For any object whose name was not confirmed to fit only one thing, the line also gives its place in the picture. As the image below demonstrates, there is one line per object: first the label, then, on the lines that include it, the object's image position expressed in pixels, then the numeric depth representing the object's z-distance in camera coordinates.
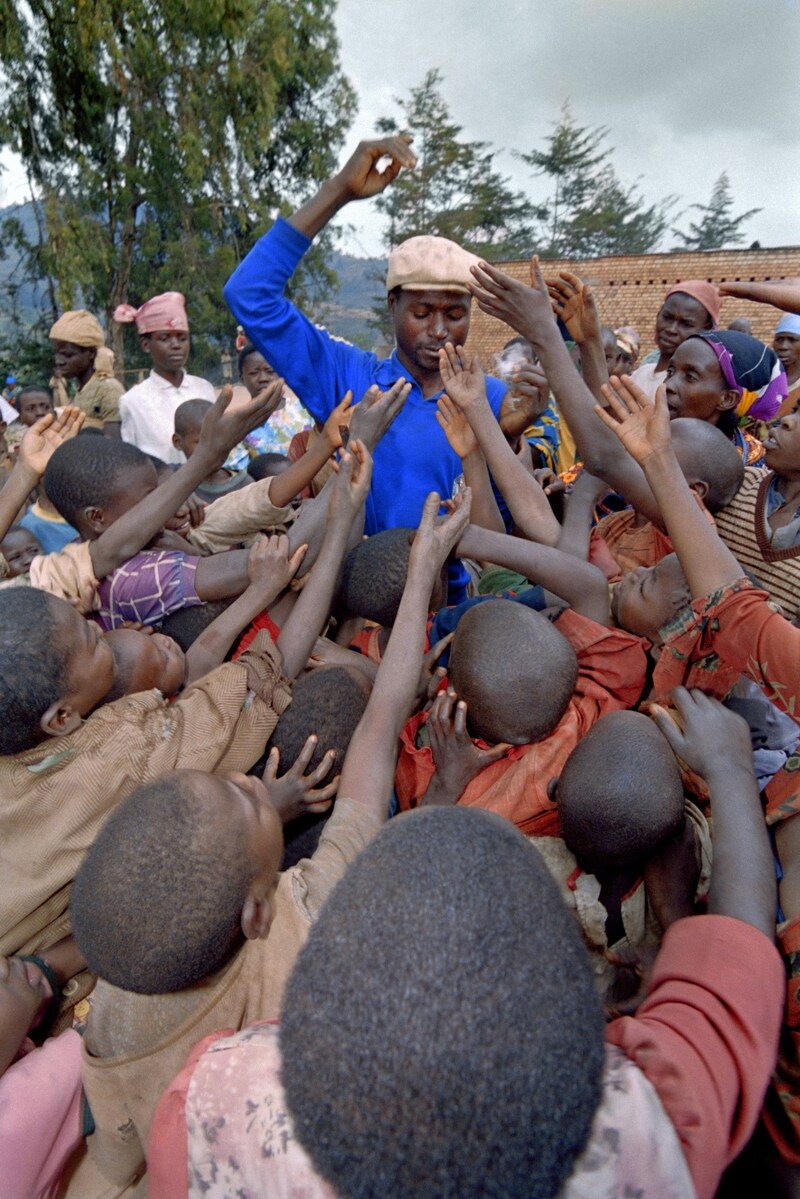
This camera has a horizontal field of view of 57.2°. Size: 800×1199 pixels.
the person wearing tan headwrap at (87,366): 5.34
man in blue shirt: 2.32
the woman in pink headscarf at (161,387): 4.74
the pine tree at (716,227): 31.98
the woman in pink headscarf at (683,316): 3.88
